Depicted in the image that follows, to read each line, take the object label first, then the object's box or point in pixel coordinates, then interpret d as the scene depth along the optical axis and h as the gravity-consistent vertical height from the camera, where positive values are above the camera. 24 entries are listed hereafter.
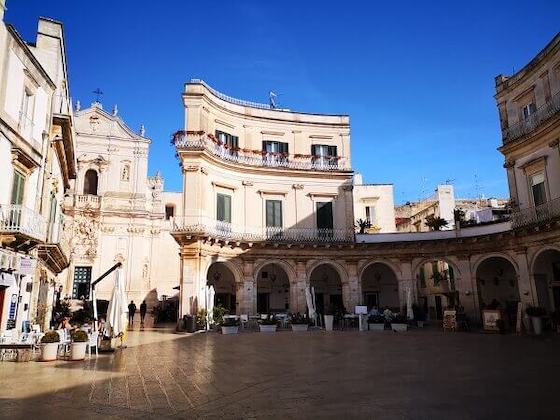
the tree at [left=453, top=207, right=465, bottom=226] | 28.15 +4.78
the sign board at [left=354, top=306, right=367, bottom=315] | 23.82 -0.82
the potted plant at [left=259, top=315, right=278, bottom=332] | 23.25 -1.48
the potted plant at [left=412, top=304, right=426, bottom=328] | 25.88 -1.24
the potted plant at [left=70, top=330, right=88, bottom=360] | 12.10 -1.25
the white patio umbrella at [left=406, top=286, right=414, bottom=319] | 25.53 -0.82
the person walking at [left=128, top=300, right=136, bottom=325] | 28.16 -0.84
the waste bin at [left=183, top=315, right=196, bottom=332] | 23.00 -1.30
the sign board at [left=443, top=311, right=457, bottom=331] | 22.47 -1.42
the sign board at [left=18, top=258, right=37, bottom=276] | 14.16 +1.08
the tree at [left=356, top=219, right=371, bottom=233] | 31.19 +5.03
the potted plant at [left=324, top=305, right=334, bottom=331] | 23.41 -1.40
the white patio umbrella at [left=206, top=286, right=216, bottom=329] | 23.42 -0.46
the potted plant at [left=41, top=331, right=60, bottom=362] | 11.97 -1.24
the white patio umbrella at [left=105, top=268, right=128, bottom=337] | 14.18 -0.42
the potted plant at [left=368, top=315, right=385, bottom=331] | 23.95 -1.54
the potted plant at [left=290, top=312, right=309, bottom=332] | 23.70 -1.45
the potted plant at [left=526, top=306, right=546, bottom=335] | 20.19 -1.12
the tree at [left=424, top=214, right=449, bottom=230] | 32.25 +5.00
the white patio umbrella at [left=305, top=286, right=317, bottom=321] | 24.81 -0.54
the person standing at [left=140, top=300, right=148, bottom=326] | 28.86 -0.81
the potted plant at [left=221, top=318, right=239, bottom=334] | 22.10 -1.44
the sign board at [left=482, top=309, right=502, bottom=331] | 20.91 -1.25
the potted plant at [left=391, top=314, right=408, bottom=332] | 23.09 -1.55
